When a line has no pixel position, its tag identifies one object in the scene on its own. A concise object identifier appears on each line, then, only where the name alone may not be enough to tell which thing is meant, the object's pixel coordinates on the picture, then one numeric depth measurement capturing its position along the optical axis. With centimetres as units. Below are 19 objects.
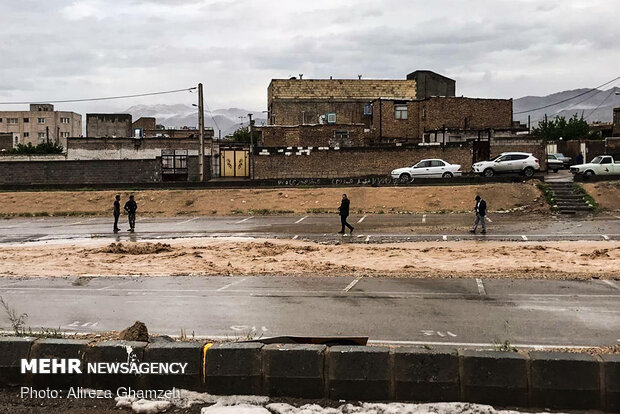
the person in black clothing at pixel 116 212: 2993
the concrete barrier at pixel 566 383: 658
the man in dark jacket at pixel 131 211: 3012
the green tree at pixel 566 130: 7931
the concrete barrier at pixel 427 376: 679
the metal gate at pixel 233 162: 5594
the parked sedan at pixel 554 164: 5000
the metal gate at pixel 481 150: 4797
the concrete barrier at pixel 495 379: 667
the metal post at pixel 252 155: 4901
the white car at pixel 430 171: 4150
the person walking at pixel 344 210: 2684
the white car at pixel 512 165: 4026
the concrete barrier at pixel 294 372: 700
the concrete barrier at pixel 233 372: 710
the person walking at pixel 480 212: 2580
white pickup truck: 3991
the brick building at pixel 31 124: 12188
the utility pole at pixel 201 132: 4669
